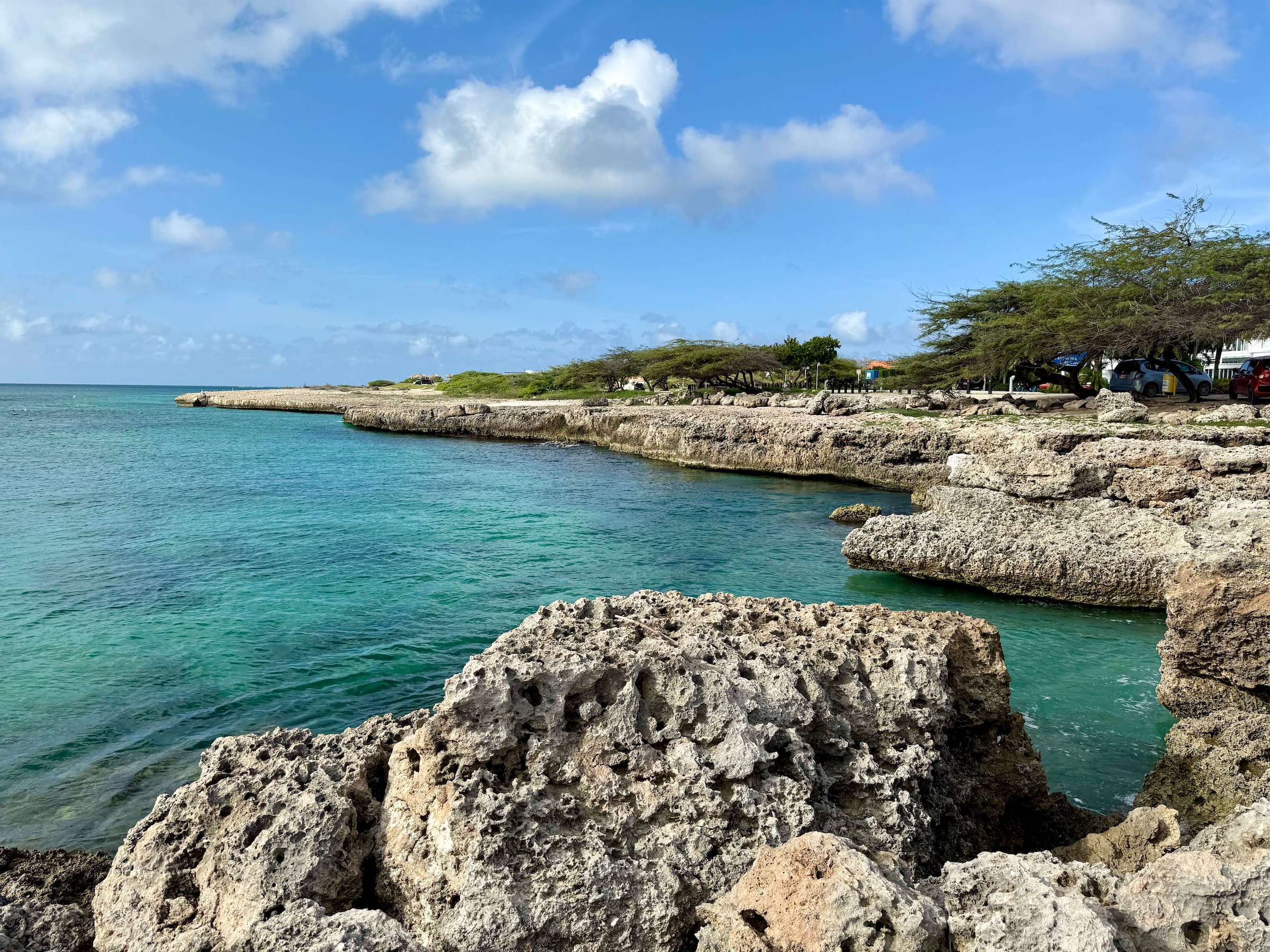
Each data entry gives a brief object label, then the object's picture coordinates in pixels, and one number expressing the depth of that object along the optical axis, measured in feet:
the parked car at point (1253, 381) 72.02
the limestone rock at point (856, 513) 50.62
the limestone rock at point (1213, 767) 15.31
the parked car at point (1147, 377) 86.02
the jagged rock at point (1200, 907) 8.53
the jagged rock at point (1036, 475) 36.17
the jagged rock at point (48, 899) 10.71
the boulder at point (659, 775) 10.26
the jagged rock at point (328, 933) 8.59
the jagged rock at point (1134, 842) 11.88
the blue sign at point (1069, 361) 123.24
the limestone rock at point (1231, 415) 53.78
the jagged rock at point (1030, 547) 31.86
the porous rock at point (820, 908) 8.19
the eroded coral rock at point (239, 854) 10.17
